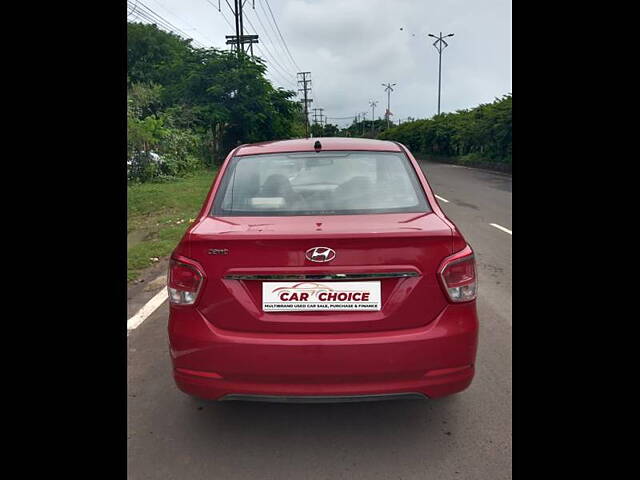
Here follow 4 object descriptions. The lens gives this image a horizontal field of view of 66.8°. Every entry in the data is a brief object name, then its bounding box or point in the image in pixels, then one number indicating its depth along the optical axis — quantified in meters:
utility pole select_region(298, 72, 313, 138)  77.38
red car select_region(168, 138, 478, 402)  2.18
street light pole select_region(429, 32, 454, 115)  39.59
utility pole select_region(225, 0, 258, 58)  30.92
